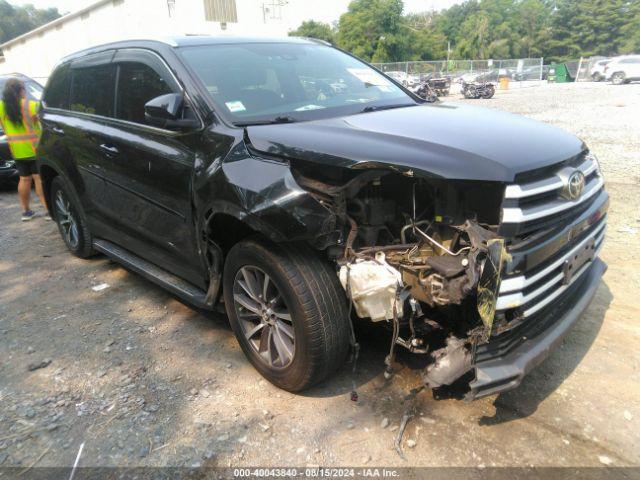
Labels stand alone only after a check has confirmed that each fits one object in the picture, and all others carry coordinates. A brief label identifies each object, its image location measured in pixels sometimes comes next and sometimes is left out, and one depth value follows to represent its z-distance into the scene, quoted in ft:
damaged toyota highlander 7.26
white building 97.50
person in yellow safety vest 20.52
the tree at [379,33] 216.74
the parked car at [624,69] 106.63
